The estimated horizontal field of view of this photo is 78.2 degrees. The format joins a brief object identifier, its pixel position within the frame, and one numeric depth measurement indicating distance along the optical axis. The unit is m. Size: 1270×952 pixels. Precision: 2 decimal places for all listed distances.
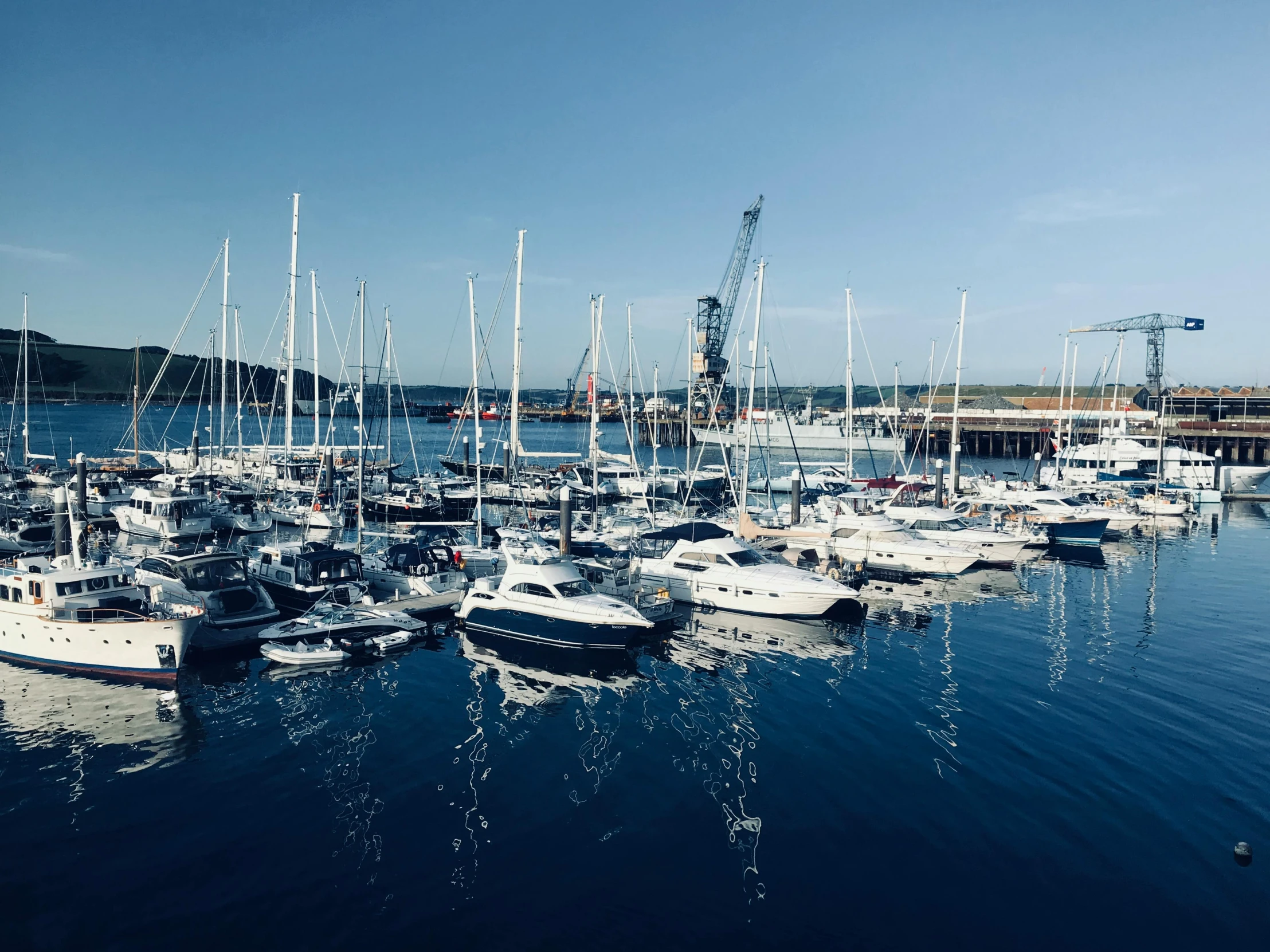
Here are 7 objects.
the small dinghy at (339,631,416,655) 26.48
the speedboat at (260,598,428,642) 26.56
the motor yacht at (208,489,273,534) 48.78
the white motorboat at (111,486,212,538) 46.88
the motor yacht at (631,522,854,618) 31.00
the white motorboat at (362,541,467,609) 31.77
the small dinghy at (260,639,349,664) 25.08
